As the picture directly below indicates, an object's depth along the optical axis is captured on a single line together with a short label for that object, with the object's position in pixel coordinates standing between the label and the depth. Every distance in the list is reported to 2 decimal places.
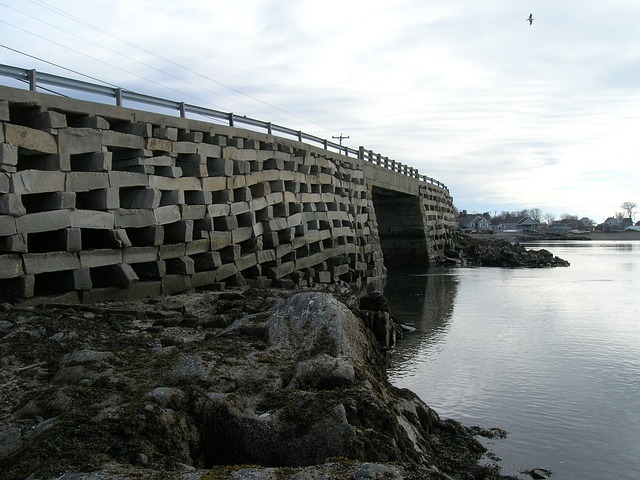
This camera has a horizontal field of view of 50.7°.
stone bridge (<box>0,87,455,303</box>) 13.84
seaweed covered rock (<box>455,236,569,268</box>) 50.12
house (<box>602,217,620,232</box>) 184.57
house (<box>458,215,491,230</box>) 177.62
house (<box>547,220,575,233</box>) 171.62
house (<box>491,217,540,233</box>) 180.25
